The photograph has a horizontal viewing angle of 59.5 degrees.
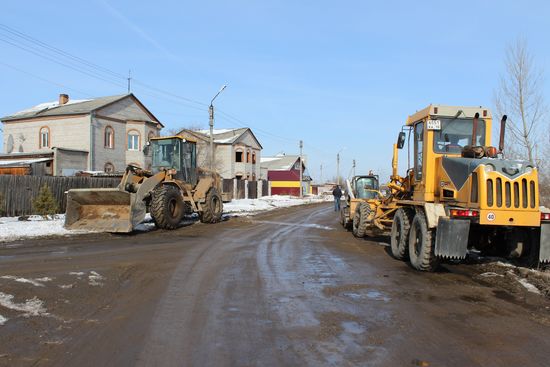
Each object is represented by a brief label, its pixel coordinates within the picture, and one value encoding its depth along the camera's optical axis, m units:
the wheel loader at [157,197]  14.73
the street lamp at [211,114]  29.61
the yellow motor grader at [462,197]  7.97
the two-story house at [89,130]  38.56
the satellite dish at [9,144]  42.47
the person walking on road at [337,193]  29.56
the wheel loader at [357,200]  14.65
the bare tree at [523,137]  23.23
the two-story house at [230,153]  57.81
